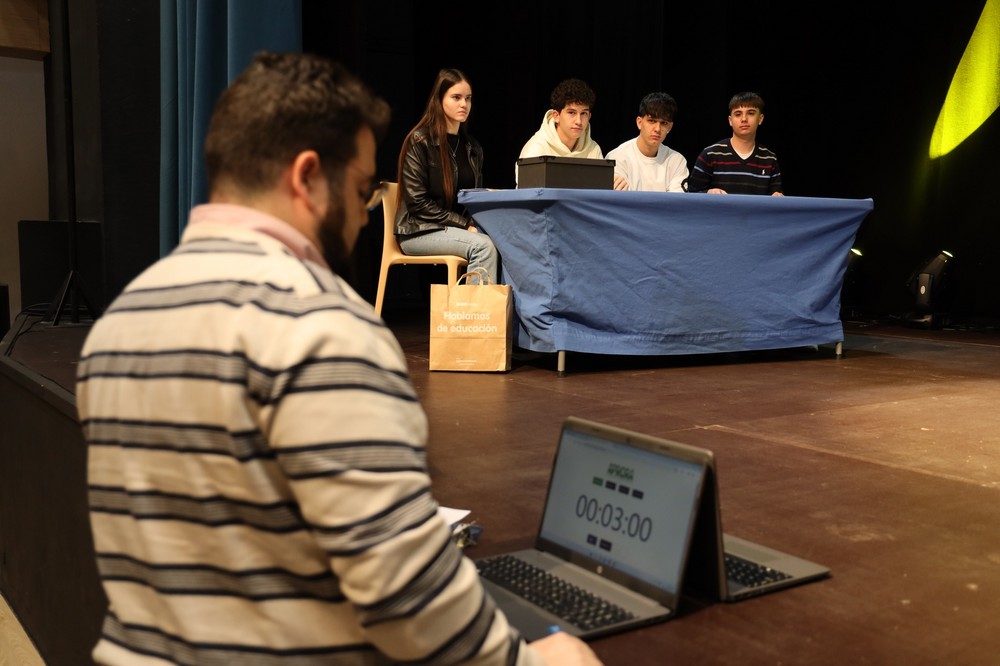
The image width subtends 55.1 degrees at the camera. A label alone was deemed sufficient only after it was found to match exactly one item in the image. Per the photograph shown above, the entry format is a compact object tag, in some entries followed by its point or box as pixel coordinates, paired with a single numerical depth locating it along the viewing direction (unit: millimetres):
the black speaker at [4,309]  4312
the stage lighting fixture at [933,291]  5605
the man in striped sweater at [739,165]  4352
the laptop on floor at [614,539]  1178
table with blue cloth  3404
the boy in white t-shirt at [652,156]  4191
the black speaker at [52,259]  4445
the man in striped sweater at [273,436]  660
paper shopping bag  3422
